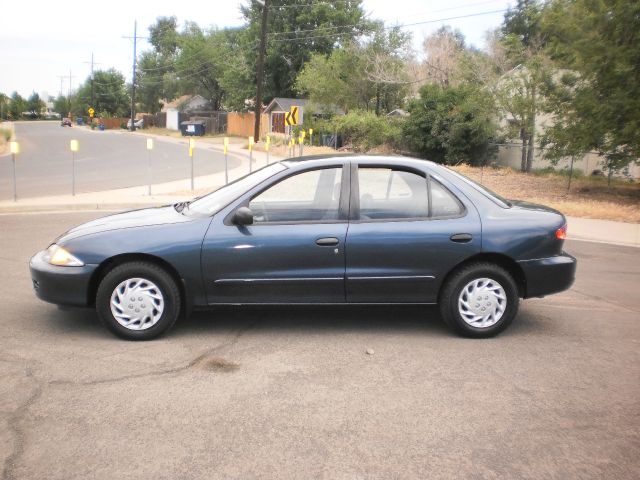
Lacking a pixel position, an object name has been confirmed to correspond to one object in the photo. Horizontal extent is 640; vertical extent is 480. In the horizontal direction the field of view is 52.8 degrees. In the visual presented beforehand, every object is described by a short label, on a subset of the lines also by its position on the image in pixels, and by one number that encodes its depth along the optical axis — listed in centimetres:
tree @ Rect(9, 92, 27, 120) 12500
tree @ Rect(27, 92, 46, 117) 15298
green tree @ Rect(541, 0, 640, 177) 1631
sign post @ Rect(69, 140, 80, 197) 1478
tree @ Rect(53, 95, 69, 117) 15462
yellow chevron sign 2595
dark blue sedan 514
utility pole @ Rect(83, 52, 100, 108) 10938
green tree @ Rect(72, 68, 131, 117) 11831
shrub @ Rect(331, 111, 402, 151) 3519
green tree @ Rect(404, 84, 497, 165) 2981
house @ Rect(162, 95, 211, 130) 8800
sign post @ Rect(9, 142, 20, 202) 1387
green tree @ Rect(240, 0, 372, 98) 6200
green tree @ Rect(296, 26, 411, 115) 4262
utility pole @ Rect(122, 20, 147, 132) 7857
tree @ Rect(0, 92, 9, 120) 10031
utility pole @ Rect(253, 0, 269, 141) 4050
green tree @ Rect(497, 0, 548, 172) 2669
